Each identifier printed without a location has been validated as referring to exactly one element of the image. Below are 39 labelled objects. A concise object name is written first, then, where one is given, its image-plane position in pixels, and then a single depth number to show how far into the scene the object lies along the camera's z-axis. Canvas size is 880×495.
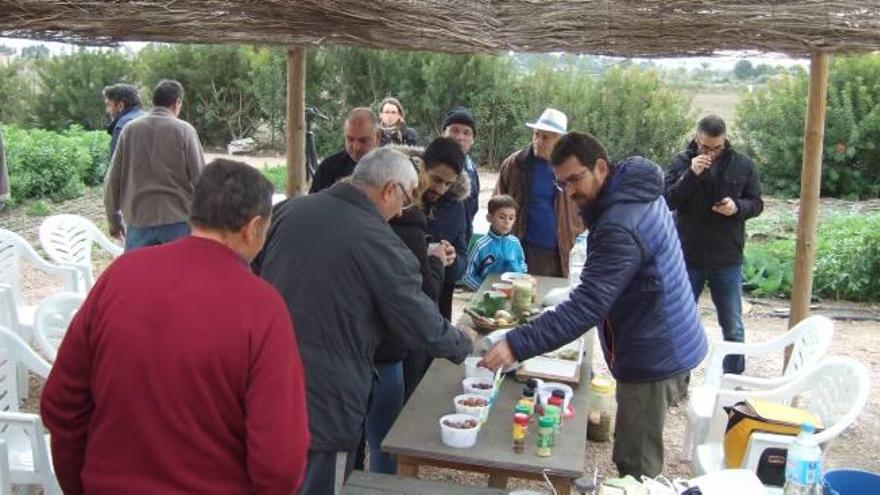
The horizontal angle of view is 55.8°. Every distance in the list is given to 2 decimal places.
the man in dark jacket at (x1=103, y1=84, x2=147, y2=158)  6.63
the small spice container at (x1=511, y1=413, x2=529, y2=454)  2.54
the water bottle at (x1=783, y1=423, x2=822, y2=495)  2.11
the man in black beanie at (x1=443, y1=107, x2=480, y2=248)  5.23
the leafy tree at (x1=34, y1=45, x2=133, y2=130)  18.50
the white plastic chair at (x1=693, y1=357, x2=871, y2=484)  2.86
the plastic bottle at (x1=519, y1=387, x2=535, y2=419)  2.80
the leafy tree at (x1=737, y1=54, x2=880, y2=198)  13.25
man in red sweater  1.78
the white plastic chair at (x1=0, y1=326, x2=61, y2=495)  2.89
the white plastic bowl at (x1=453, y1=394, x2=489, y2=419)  2.65
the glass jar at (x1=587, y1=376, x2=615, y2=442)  4.62
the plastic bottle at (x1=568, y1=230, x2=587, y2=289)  4.62
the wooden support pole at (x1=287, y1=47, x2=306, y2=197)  4.96
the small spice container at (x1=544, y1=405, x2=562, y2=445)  2.57
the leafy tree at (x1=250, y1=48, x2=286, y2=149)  17.75
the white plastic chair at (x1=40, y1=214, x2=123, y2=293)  5.43
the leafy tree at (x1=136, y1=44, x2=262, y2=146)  18.42
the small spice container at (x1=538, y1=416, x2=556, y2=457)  2.52
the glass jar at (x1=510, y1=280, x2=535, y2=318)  4.00
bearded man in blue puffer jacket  2.87
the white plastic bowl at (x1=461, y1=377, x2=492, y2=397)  2.86
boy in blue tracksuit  4.68
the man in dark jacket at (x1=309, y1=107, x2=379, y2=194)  4.49
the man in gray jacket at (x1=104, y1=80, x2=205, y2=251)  5.39
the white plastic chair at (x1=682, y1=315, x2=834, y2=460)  3.87
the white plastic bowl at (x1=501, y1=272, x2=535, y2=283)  4.36
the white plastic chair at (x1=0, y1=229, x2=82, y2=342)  4.81
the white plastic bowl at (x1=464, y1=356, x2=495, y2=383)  3.03
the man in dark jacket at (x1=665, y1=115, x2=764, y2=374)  5.11
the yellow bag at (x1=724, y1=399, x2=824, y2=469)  2.85
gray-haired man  2.47
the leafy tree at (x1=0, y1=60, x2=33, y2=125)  18.48
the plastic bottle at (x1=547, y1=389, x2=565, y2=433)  2.75
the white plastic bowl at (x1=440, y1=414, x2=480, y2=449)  2.53
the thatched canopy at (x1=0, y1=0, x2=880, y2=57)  3.67
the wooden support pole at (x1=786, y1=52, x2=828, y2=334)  4.58
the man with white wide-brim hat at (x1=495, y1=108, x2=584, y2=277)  5.25
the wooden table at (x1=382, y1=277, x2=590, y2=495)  2.46
